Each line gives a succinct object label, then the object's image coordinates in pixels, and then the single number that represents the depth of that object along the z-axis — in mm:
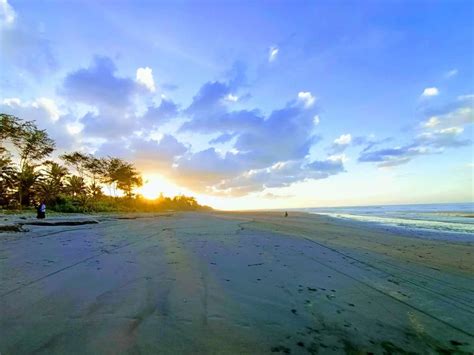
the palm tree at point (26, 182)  30870
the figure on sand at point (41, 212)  17906
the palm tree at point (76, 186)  39703
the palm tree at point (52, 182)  33969
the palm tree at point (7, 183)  30375
